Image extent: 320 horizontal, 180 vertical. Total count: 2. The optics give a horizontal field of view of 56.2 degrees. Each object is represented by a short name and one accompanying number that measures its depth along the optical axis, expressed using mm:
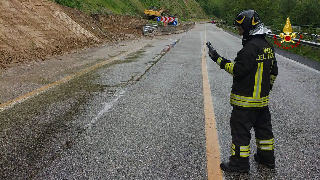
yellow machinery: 47247
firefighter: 3053
